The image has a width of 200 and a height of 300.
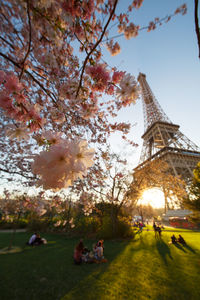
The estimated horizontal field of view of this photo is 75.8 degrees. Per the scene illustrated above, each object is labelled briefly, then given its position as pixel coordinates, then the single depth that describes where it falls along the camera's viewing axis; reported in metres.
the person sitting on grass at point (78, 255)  5.24
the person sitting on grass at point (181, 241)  8.06
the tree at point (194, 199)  11.70
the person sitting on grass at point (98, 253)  5.58
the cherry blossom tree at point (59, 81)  0.93
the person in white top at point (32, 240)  8.28
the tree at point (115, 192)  9.89
